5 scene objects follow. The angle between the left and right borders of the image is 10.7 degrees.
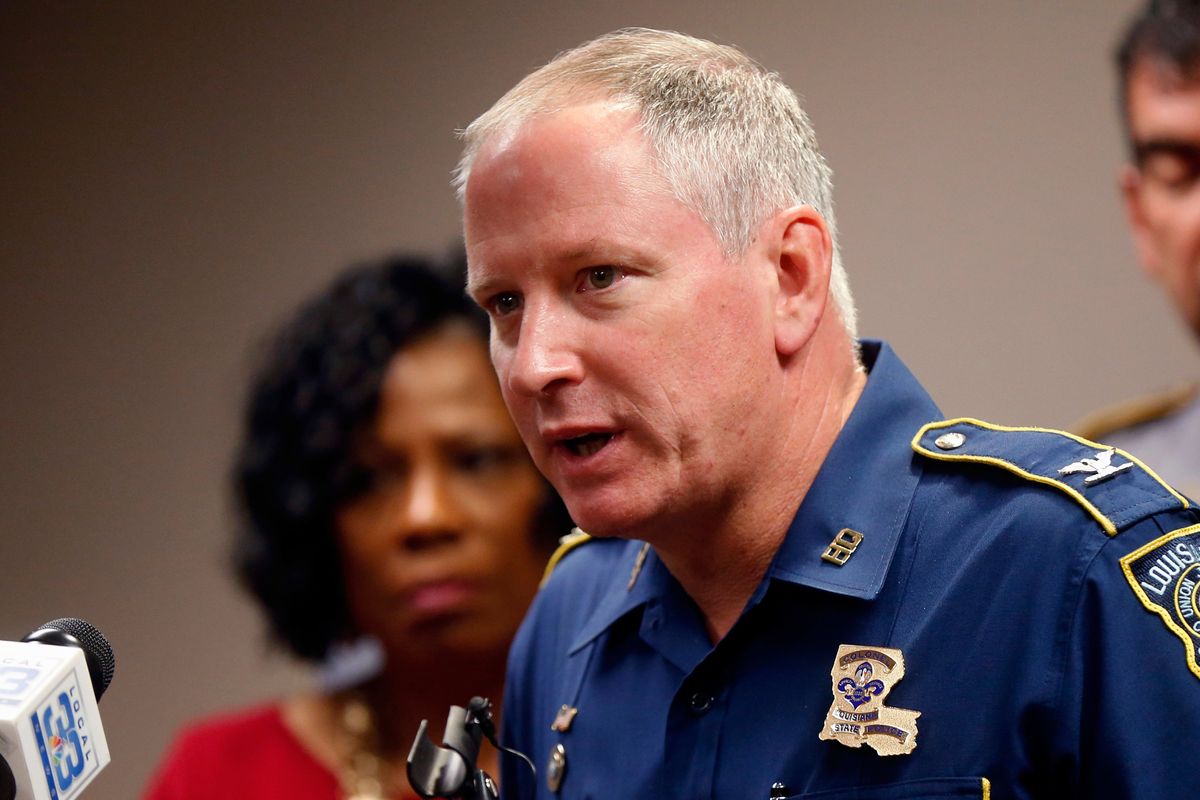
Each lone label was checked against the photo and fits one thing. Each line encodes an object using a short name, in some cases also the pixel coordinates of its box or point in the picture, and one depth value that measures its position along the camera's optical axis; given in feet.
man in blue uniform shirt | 10.77
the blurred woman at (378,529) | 12.96
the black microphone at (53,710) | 10.33
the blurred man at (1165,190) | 13.31
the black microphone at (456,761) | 11.15
